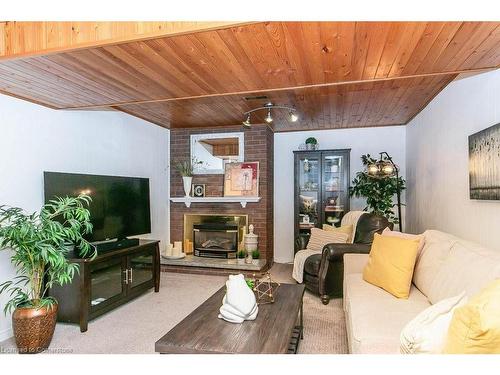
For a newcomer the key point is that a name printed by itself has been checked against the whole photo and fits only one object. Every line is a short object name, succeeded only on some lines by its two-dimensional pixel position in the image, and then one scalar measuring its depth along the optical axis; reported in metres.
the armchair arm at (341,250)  3.22
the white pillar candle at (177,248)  4.89
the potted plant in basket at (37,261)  2.30
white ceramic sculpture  1.91
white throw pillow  1.15
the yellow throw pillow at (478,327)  0.91
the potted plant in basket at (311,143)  5.06
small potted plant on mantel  5.16
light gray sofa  1.62
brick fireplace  4.96
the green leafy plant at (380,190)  4.52
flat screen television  2.98
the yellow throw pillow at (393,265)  2.26
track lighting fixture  3.70
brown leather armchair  3.27
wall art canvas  2.11
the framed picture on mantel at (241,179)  5.01
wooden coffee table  1.60
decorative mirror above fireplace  5.19
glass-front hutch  4.89
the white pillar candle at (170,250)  4.86
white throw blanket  3.73
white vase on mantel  5.15
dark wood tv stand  2.78
